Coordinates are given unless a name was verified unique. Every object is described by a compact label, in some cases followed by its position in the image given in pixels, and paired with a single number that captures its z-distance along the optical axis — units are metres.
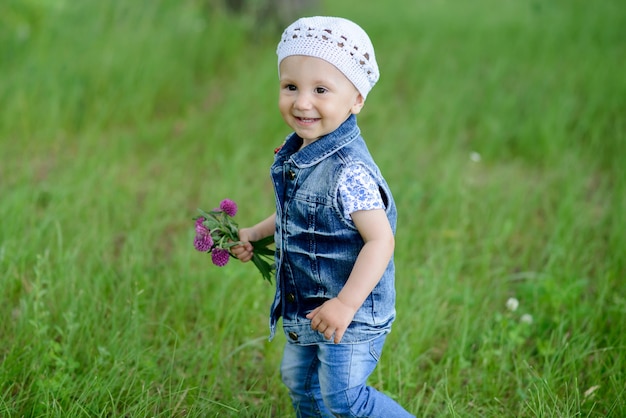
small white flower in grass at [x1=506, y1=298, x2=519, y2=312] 2.83
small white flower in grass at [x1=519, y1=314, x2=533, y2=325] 2.80
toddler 1.80
